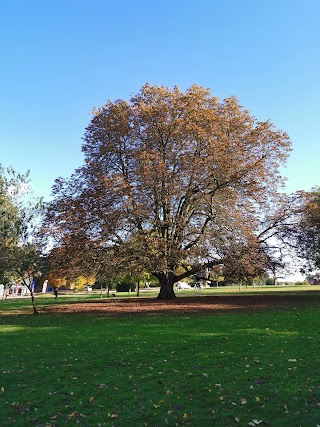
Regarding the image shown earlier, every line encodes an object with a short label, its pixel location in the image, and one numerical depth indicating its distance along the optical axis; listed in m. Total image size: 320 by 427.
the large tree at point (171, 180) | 24.80
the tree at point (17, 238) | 19.55
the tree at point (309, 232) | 29.52
